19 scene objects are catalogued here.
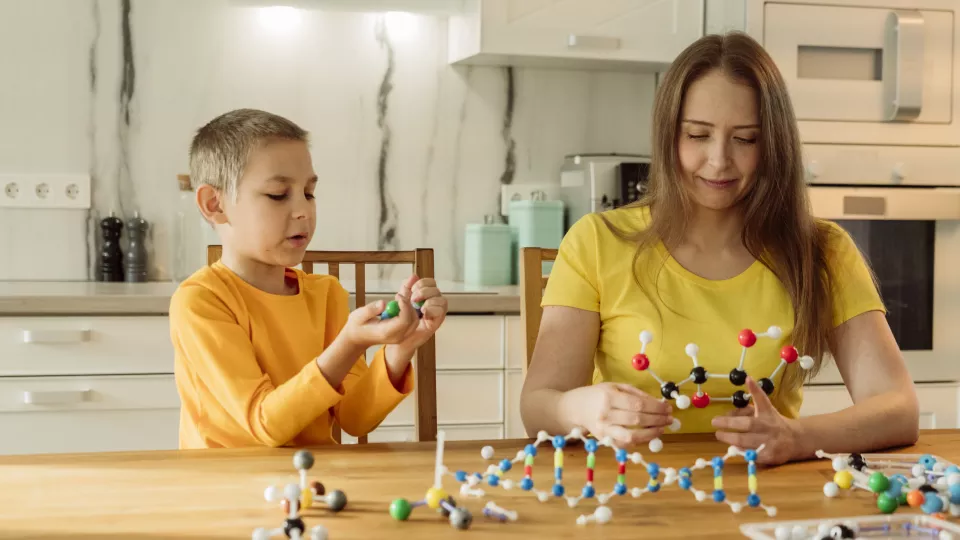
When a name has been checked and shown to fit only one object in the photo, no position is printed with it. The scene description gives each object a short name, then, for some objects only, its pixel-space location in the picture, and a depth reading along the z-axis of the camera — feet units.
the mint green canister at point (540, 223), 9.92
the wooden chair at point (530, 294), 5.32
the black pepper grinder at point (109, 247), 9.48
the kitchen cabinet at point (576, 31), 9.38
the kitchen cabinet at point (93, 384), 7.73
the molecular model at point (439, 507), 3.00
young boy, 4.09
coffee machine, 9.71
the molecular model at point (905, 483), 3.22
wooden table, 3.01
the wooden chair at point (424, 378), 5.17
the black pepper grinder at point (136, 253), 9.48
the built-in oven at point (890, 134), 8.96
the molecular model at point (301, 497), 2.81
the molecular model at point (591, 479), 3.26
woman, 4.83
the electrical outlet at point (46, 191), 9.41
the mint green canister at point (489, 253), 9.97
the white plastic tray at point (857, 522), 2.91
